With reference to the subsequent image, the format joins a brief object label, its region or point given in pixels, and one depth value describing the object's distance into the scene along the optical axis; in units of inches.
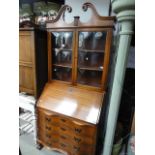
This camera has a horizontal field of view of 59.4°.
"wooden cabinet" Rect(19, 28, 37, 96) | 69.2
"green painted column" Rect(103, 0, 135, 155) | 41.6
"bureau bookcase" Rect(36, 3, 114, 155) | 61.2
